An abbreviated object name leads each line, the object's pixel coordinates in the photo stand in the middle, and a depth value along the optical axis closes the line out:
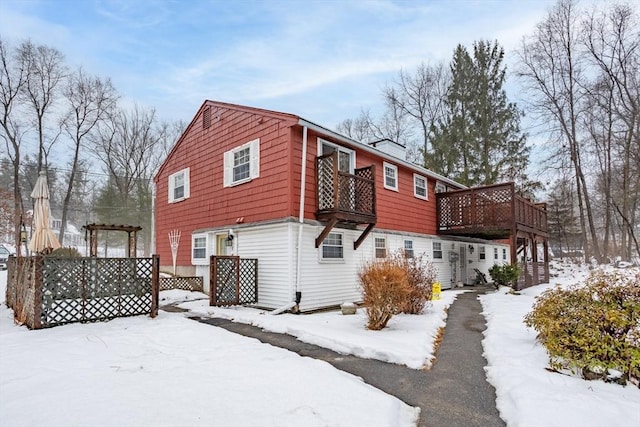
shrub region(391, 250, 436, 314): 8.14
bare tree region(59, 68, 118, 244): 22.95
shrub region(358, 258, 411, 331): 6.78
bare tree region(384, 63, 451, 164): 27.00
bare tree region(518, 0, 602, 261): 20.80
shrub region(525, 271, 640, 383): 4.05
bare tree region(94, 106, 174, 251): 26.77
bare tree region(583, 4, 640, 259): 18.66
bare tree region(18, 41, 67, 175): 20.70
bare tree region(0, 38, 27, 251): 20.16
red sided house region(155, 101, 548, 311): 9.40
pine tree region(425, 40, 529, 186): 23.77
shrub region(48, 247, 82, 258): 14.99
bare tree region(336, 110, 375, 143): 29.89
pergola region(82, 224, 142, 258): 10.45
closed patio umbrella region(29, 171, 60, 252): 7.76
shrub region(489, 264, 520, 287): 13.07
